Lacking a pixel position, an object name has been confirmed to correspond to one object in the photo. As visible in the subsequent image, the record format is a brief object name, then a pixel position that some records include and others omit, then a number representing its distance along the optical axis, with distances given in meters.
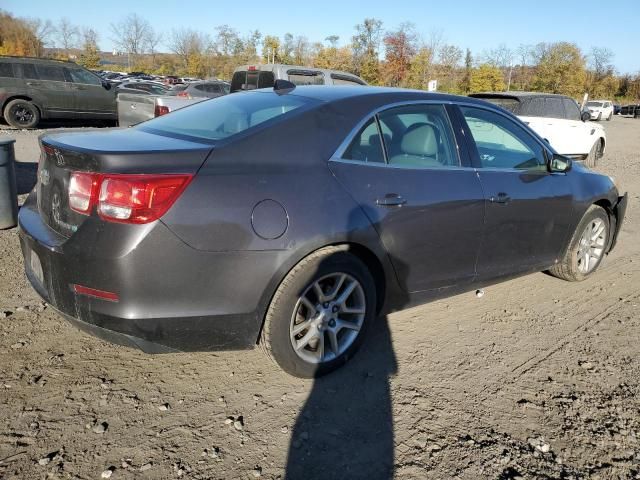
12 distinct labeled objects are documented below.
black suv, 14.09
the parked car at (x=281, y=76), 9.93
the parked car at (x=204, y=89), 14.91
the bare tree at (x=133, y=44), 64.94
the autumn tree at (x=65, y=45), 63.53
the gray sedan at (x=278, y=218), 2.46
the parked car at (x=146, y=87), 16.85
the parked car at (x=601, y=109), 41.34
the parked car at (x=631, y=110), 50.66
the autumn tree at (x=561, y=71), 51.31
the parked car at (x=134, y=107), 11.66
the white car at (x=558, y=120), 10.81
